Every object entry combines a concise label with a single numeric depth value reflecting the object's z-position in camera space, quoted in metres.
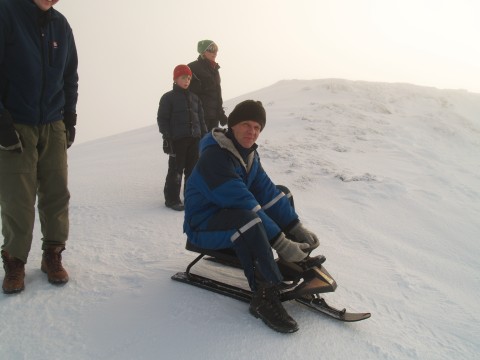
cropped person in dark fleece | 2.61
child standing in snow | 4.97
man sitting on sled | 2.57
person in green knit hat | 5.47
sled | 2.73
